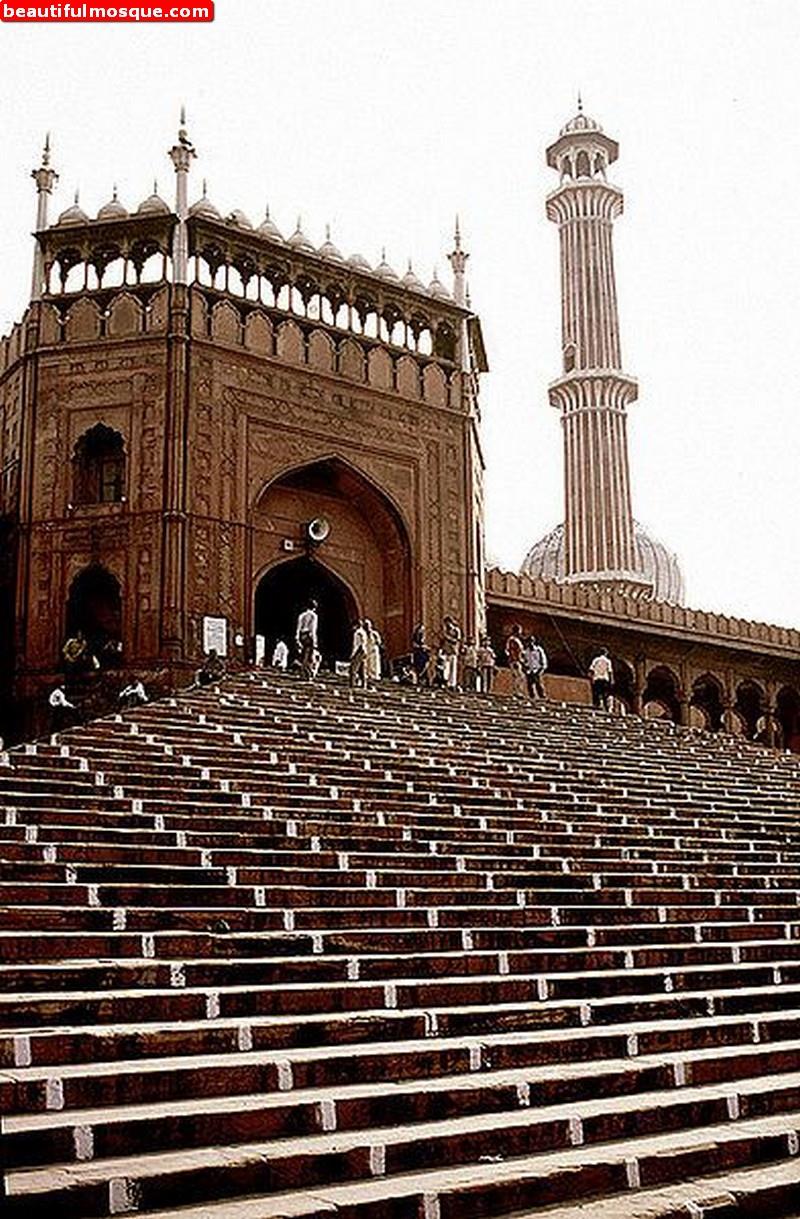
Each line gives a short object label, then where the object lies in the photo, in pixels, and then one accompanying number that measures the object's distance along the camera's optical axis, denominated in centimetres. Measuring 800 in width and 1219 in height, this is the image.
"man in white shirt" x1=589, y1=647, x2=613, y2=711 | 1959
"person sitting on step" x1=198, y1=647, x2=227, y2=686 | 1576
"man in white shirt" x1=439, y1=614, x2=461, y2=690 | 1823
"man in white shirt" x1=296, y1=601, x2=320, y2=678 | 1642
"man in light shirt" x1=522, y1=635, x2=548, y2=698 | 1875
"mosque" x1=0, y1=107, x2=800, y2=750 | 1762
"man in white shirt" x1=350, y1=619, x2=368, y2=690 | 1686
